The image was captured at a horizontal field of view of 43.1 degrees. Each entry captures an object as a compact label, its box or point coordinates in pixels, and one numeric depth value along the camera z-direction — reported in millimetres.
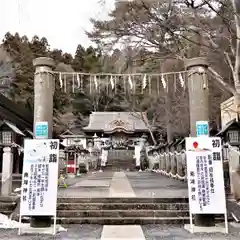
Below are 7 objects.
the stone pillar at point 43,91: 6328
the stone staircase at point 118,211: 6633
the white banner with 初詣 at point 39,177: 5703
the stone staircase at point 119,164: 27703
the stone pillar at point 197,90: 6301
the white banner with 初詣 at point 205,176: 5684
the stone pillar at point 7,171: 8312
